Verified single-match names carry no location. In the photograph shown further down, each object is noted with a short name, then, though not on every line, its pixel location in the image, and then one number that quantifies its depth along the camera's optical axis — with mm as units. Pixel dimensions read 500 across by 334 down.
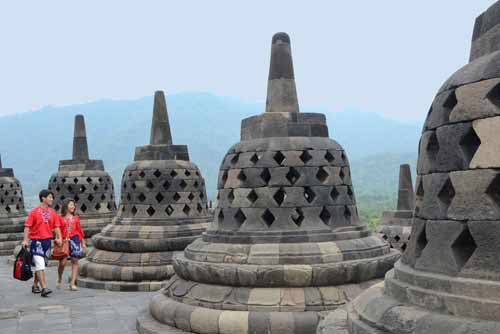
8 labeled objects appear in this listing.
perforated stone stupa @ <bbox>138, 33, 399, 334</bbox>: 6352
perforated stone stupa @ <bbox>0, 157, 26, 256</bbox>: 16641
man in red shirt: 9078
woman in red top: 10250
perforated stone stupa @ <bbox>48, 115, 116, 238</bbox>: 14562
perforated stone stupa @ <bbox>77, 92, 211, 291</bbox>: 10656
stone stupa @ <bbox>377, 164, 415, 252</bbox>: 11109
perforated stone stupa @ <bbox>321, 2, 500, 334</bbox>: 3164
